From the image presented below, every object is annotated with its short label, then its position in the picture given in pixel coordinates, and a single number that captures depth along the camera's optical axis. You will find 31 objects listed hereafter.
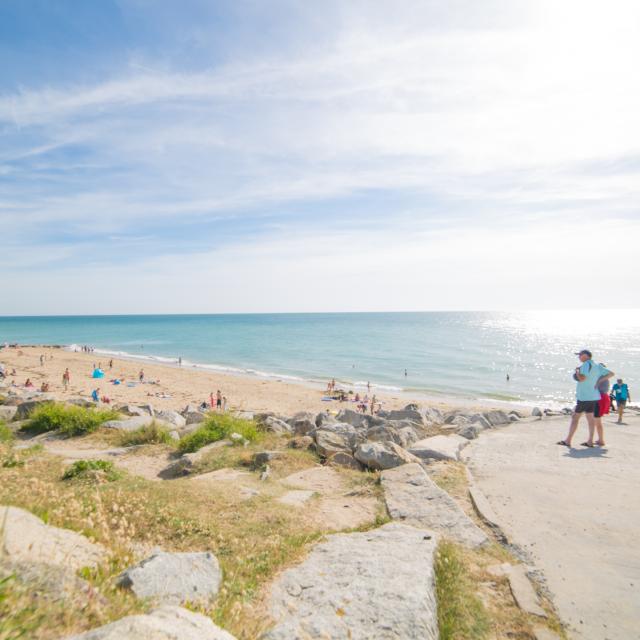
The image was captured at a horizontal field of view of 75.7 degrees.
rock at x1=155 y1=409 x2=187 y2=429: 15.59
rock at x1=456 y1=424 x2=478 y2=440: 11.58
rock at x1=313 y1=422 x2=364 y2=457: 9.41
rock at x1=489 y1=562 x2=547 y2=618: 4.07
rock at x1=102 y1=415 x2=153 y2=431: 11.66
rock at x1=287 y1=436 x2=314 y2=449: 9.94
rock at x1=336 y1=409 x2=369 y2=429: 16.65
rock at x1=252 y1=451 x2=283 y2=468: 8.71
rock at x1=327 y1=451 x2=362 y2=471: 8.66
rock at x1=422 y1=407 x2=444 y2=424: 18.34
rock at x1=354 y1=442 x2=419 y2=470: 8.21
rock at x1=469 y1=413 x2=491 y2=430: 15.01
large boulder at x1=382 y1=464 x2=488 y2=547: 5.54
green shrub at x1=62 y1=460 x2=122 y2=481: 7.03
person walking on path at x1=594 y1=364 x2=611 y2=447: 9.82
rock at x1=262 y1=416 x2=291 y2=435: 12.19
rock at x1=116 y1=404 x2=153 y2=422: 14.57
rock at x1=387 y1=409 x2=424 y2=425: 17.00
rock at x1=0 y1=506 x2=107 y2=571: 2.88
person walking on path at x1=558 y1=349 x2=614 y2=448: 9.70
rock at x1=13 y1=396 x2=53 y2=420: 13.15
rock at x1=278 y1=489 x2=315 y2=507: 6.48
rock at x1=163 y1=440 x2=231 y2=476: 8.56
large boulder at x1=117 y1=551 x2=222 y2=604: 3.14
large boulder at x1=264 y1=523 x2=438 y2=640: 3.23
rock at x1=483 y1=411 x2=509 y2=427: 15.80
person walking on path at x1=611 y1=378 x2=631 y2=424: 13.12
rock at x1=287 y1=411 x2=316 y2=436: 11.99
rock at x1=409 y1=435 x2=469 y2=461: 9.29
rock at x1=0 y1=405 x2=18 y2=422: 13.24
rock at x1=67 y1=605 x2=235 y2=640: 2.05
